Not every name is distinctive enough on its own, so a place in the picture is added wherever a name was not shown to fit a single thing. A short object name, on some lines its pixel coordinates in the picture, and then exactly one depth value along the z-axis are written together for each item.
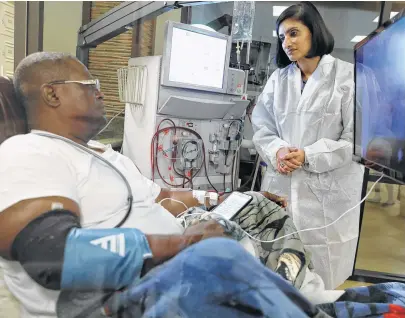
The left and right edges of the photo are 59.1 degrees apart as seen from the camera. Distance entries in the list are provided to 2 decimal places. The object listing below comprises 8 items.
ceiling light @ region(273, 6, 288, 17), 1.45
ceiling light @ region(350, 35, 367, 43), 1.35
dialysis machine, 1.06
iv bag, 1.68
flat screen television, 0.87
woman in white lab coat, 1.29
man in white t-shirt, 0.57
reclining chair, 0.66
